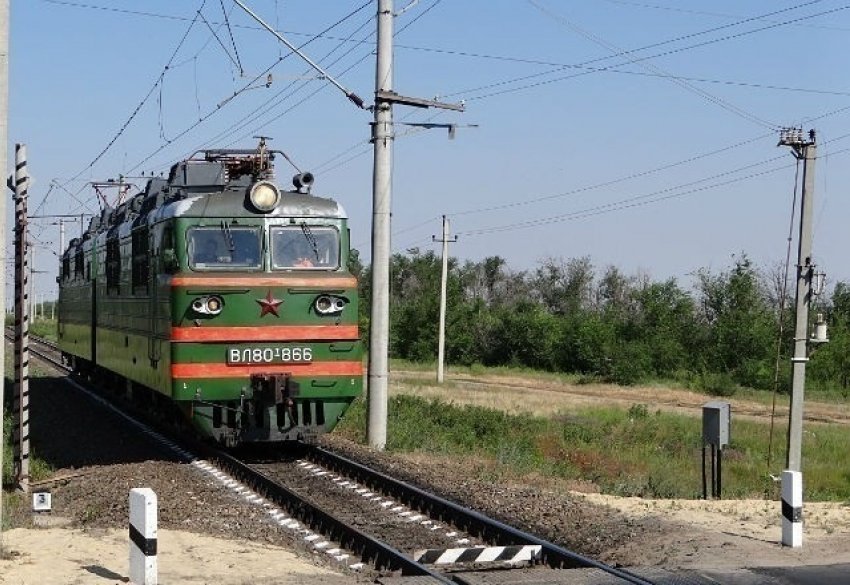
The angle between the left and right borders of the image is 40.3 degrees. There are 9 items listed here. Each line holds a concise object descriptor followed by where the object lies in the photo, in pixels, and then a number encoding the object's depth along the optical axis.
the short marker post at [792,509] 10.34
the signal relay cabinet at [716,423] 15.42
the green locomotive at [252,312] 14.67
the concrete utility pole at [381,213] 18.14
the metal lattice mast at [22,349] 14.02
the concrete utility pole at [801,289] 19.31
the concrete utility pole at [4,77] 9.41
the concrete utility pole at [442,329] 45.81
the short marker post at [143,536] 8.57
